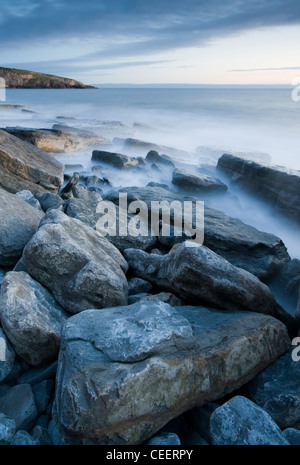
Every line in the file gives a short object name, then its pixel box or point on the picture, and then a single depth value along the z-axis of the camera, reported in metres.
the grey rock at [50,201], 5.47
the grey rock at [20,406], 2.44
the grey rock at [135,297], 3.57
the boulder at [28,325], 2.78
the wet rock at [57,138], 10.59
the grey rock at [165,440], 2.21
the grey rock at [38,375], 2.76
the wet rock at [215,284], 3.22
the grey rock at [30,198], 5.23
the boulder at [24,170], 6.21
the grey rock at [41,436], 2.27
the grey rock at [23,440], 2.19
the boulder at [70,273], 3.26
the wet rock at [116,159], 10.47
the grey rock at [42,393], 2.58
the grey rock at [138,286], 3.82
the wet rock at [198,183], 8.25
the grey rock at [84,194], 6.05
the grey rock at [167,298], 3.39
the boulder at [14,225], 3.78
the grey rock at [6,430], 2.18
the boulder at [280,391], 2.61
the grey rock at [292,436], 2.31
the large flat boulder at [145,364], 2.17
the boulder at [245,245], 4.77
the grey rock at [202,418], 2.47
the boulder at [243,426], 2.19
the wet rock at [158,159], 11.19
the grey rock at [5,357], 2.70
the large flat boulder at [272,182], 6.77
